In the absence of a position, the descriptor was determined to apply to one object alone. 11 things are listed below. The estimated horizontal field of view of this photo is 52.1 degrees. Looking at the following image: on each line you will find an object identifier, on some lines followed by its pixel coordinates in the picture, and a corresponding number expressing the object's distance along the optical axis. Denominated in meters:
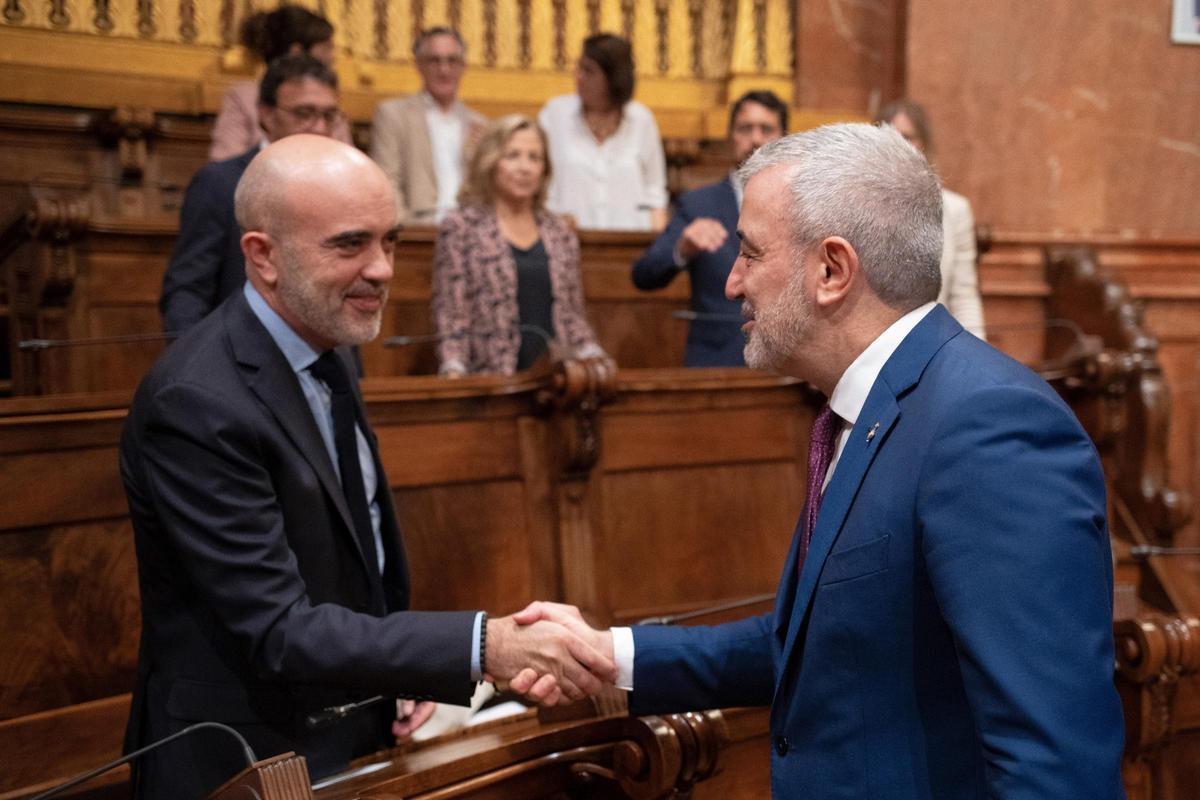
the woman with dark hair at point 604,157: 4.19
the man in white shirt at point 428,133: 4.17
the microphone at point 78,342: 2.35
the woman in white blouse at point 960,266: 3.20
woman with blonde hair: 3.09
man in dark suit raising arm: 3.06
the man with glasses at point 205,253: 2.49
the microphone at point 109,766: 1.18
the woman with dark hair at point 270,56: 3.44
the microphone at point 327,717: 1.47
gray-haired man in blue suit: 0.96
